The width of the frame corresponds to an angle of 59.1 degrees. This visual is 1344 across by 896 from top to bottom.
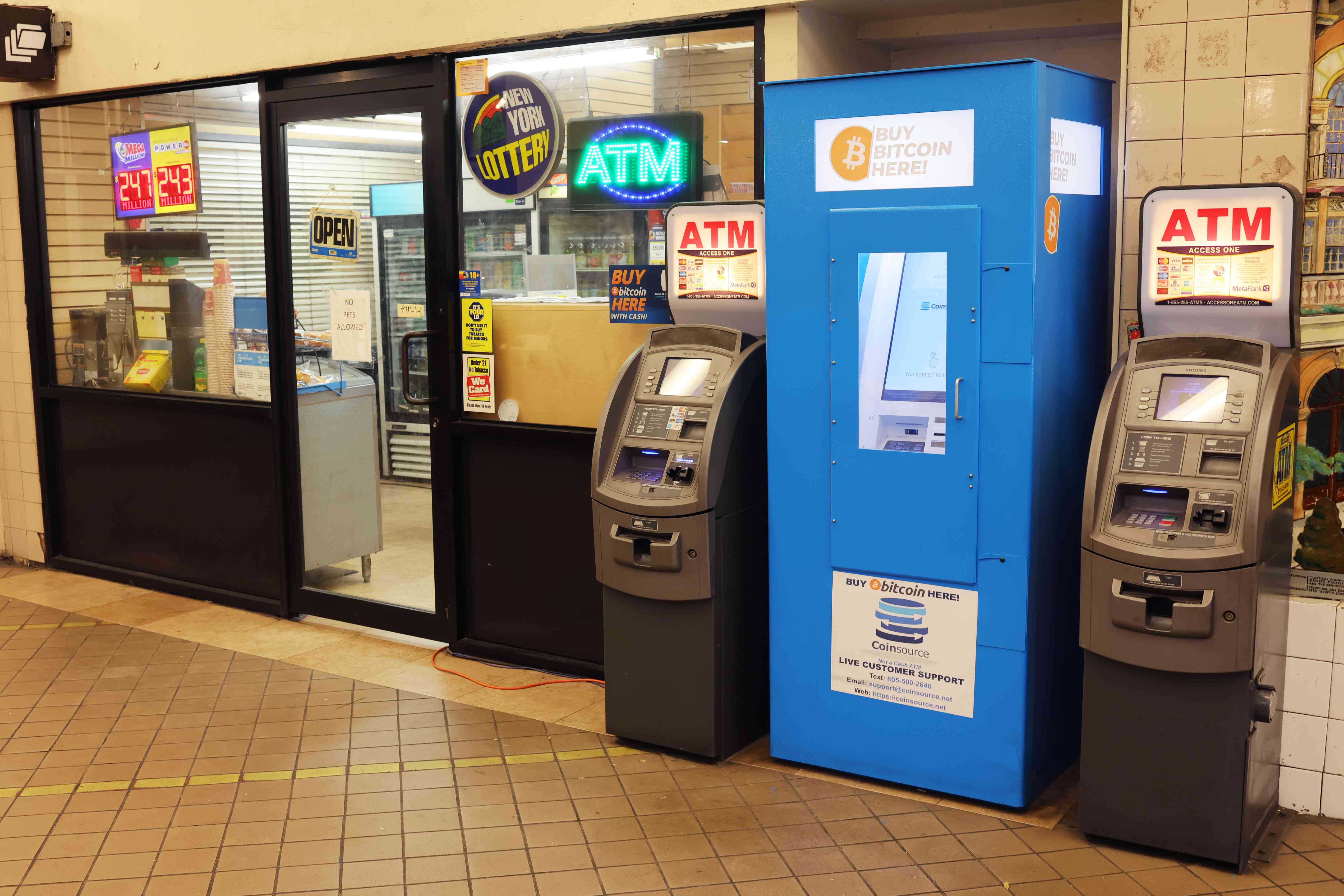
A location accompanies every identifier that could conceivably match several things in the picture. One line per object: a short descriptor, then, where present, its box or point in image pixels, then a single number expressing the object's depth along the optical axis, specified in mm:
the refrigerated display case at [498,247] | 4777
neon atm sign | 4305
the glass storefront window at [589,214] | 4270
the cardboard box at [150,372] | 6172
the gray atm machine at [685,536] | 3787
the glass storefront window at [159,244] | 5758
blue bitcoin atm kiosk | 3381
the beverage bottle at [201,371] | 5996
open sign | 5312
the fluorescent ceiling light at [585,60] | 4441
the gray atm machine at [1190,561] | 3049
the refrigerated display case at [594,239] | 4449
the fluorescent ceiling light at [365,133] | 5066
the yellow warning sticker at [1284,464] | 3215
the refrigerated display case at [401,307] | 5133
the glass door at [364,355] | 5121
